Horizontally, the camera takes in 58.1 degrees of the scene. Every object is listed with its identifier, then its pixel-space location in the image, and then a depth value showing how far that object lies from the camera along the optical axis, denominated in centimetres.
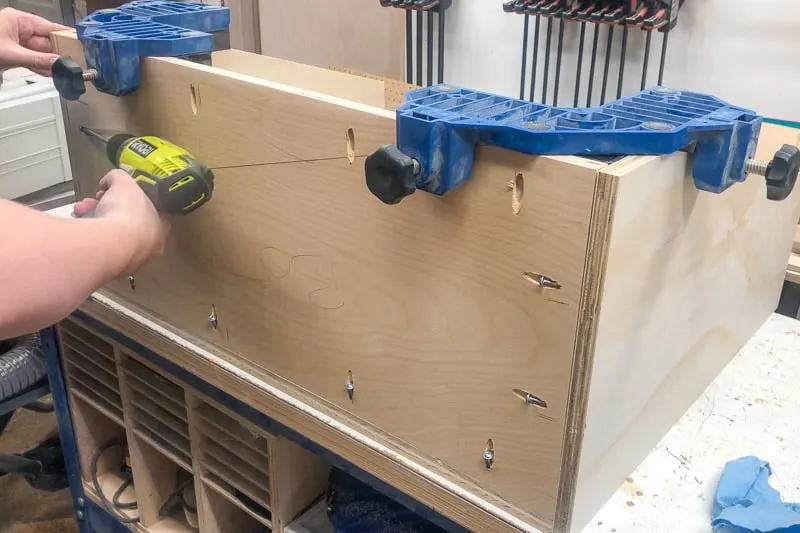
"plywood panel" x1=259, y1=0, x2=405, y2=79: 185
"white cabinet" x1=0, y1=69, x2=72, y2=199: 149
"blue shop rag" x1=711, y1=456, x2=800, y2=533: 66
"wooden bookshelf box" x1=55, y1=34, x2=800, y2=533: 58
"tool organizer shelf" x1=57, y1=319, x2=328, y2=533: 103
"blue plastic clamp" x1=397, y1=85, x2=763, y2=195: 55
